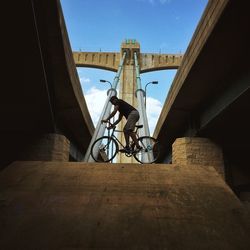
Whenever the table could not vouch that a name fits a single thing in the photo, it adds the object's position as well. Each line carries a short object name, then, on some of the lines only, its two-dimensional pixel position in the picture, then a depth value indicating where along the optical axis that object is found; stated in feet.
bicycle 29.86
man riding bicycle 27.37
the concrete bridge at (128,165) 12.12
